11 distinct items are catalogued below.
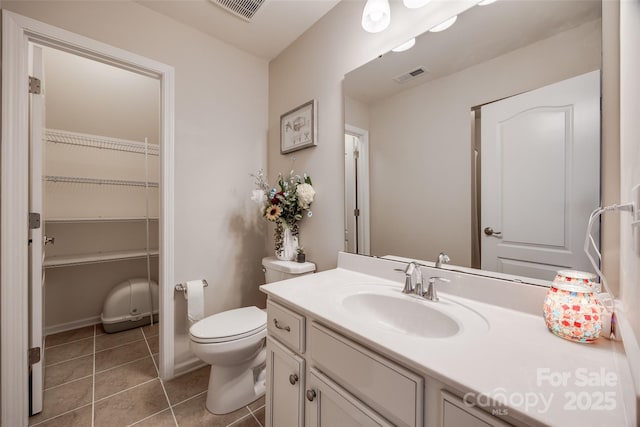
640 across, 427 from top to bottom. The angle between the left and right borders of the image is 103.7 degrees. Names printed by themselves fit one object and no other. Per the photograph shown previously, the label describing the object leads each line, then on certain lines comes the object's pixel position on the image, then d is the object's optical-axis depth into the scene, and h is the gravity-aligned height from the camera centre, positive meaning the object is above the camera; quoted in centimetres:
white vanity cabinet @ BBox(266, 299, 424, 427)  64 -52
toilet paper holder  169 -50
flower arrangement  169 +5
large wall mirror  81 +29
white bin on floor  227 -86
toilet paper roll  167 -58
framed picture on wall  169 +62
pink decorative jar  63 -26
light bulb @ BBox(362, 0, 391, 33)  119 +95
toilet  137 -77
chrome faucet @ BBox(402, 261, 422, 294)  104 -27
